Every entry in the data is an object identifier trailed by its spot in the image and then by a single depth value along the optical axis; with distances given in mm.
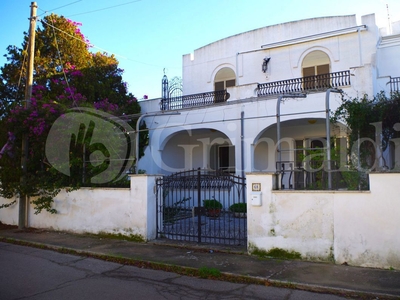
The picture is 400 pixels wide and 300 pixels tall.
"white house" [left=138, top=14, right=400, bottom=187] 12836
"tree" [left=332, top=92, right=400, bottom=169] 9008
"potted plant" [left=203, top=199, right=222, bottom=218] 11219
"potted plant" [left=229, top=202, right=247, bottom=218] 8357
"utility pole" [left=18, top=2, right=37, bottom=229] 11211
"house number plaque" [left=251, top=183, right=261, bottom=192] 7239
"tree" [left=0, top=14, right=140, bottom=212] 10539
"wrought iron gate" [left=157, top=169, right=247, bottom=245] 8289
